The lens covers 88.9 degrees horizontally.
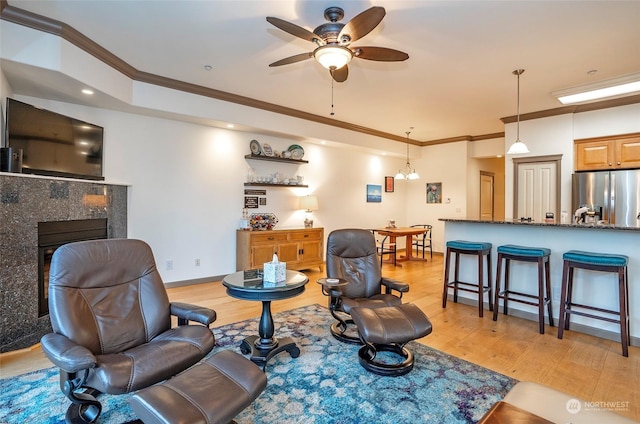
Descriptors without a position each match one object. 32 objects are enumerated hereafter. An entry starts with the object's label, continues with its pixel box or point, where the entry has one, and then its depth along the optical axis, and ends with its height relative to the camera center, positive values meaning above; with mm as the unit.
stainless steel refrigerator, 4652 +270
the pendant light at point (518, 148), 3969 +793
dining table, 6500 -442
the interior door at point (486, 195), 8297 +454
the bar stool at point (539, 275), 3289 -666
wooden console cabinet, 5152 -608
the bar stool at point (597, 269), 2789 -629
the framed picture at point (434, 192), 8141 +493
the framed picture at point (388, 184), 8148 +697
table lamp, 6078 +158
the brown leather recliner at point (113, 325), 1650 -690
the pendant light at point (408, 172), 7086 +1057
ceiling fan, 2340 +1326
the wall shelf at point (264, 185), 5523 +465
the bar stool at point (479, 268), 3725 -677
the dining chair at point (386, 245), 6832 -760
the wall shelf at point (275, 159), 5470 +923
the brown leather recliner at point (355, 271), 3072 -593
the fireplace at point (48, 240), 2998 -287
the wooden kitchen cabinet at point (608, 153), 4750 +910
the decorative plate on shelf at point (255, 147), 5457 +1078
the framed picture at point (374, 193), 7750 +450
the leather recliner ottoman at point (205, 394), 1377 -847
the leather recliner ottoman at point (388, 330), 2322 -860
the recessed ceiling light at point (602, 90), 3924 +1560
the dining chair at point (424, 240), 7723 -694
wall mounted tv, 3043 +712
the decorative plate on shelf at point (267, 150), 5664 +1074
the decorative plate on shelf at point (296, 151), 6027 +1128
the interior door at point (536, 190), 5492 +394
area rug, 1923 -1200
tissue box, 2600 -493
